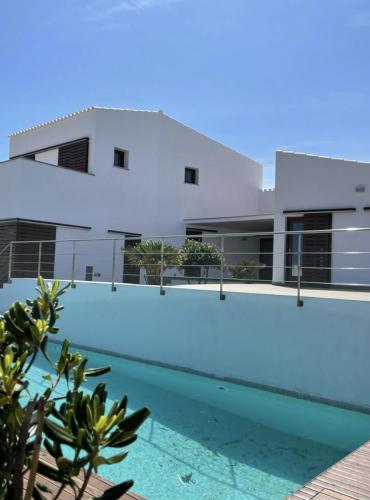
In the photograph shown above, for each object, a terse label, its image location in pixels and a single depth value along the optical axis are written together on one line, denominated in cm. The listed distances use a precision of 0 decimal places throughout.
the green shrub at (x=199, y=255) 1498
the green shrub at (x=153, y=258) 1429
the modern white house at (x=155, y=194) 1311
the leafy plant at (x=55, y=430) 169
